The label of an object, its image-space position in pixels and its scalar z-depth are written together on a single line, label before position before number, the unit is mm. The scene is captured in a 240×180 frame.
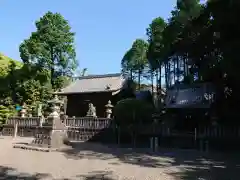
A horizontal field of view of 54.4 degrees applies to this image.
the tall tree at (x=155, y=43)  20031
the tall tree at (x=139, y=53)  26016
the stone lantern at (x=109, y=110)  16141
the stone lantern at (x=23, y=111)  19141
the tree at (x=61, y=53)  21656
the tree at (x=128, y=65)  26906
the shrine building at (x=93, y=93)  22688
